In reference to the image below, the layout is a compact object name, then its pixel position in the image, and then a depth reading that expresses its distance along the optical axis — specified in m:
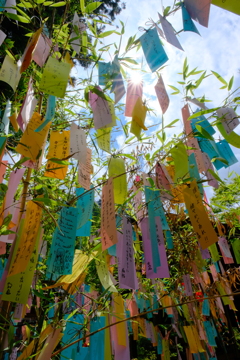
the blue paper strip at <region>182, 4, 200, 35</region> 0.93
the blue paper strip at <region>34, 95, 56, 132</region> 0.85
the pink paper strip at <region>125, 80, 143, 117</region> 1.11
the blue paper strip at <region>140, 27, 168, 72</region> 0.97
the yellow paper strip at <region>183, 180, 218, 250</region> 0.90
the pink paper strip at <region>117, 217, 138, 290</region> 0.86
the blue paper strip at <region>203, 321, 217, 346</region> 1.99
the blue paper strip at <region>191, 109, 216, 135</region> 1.30
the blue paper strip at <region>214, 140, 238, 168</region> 1.33
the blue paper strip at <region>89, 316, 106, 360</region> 0.83
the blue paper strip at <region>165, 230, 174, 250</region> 1.72
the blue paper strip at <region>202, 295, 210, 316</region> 1.92
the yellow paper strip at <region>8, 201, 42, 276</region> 0.67
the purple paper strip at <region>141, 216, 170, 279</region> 0.98
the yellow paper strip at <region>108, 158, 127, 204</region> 1.04
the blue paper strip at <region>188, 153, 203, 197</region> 1.24
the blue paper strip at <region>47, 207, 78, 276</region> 0.74
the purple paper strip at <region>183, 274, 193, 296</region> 1.81
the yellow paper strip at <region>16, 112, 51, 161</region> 0.81
